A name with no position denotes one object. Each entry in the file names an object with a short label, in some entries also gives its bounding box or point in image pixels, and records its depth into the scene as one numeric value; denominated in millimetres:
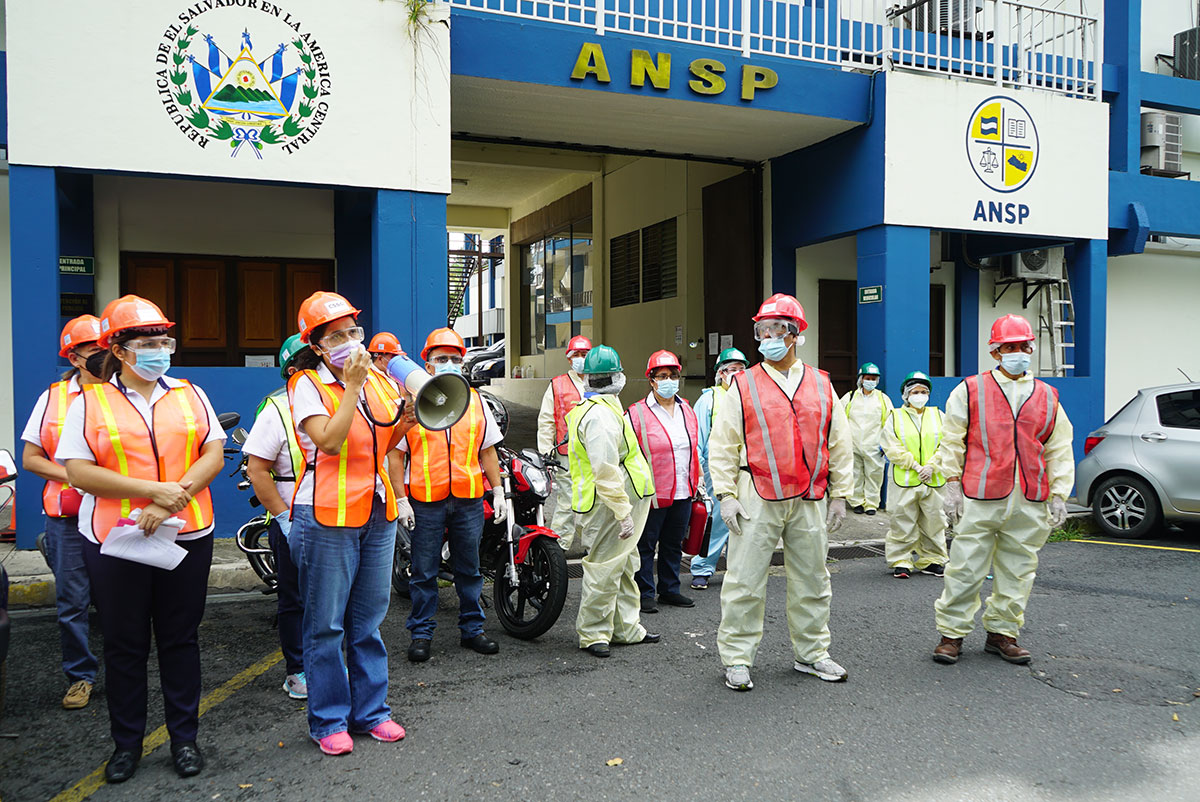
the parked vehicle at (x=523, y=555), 5668
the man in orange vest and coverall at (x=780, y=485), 4930
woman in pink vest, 6473
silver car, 8930
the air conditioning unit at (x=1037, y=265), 13000
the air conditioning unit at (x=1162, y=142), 13312
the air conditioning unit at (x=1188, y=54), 14086
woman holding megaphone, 3869
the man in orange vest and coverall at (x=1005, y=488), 5391
